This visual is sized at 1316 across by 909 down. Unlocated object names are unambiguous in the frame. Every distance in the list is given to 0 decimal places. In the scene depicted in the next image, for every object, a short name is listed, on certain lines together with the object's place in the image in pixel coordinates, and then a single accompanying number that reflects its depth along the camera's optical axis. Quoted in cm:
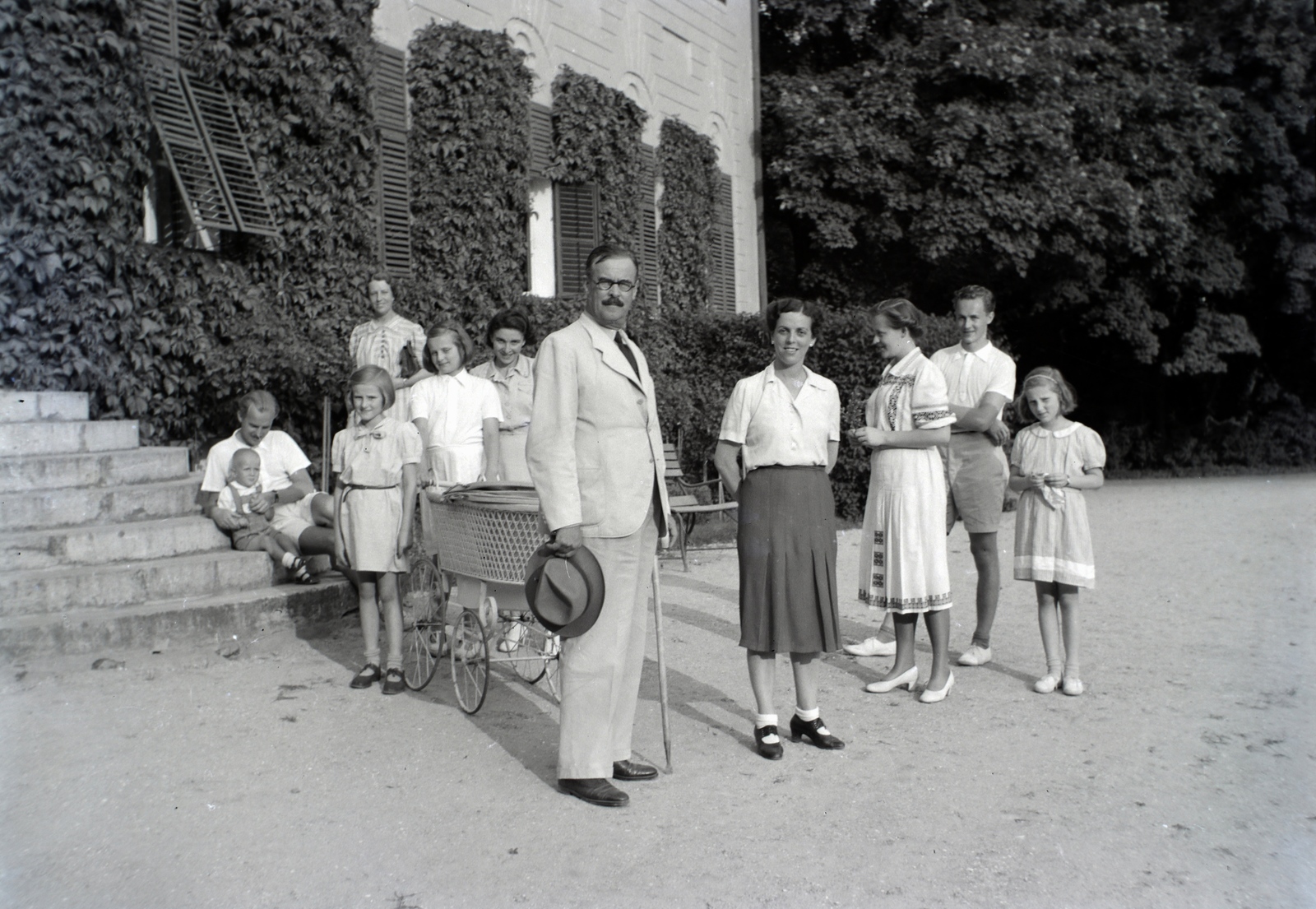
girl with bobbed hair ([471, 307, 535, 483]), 733
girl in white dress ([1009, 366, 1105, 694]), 617
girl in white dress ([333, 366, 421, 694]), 634
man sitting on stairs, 821
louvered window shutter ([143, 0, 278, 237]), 1033
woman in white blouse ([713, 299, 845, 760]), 520
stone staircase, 694
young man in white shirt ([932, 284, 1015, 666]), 667
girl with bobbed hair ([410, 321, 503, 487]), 714
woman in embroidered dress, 585
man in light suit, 457
